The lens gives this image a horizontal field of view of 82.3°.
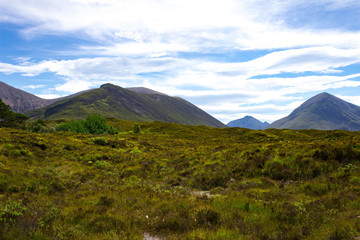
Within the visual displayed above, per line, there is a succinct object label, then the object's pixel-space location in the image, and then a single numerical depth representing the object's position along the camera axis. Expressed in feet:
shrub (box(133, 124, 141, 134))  248.73
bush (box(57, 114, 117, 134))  205.16
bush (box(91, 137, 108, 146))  108.54
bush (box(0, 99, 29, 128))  216.95
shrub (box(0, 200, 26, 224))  21.85
